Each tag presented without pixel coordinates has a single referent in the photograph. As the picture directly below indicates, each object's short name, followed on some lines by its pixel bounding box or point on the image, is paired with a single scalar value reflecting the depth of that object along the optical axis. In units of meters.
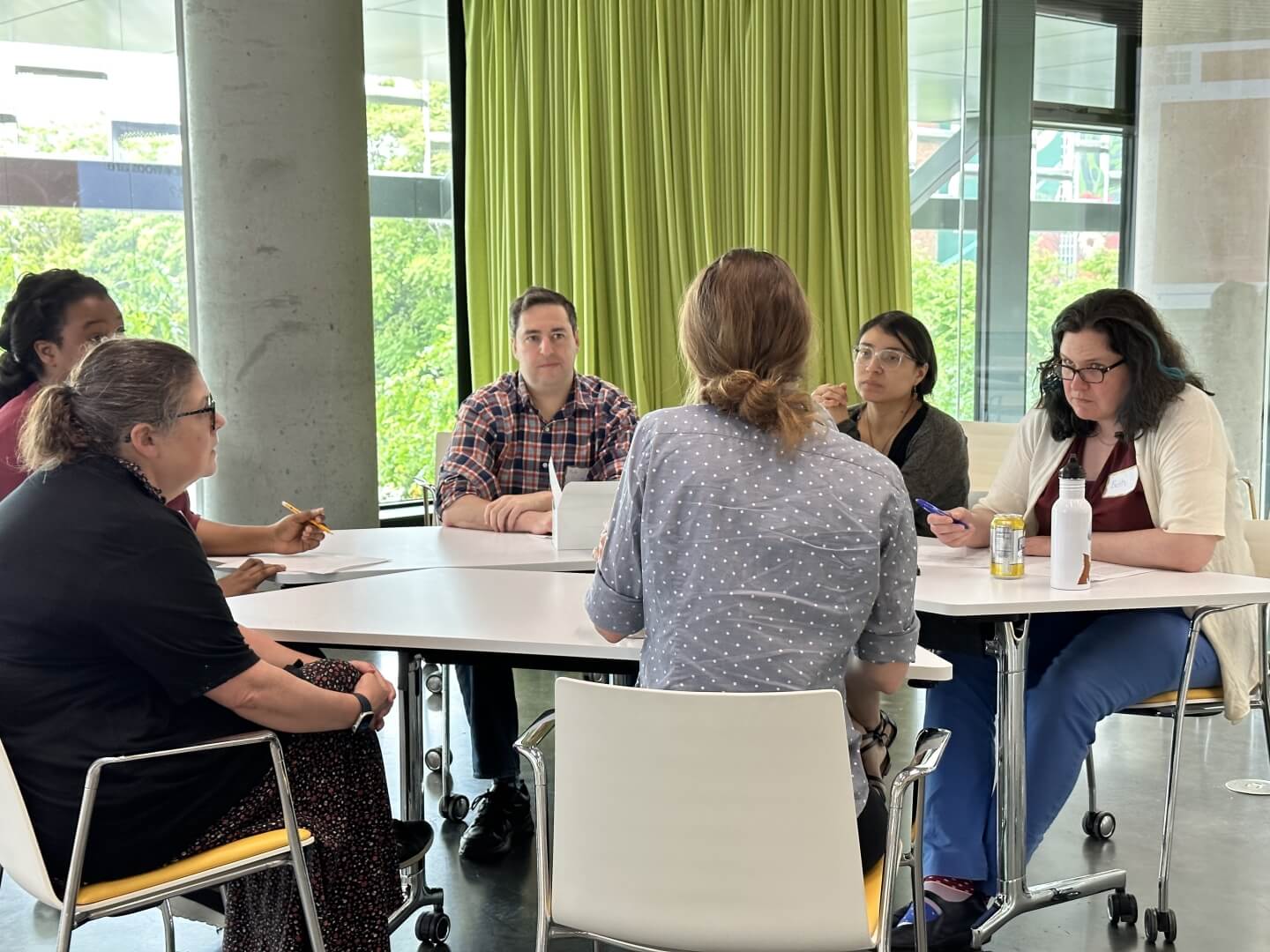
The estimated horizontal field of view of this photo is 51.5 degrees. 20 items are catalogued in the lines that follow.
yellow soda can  2.83
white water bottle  2.69
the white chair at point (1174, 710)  2.84
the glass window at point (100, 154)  5.91
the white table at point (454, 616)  2.33
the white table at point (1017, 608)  2.59
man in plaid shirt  3.86
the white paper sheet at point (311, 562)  3.14
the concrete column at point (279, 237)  5.33
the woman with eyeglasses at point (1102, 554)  2.89
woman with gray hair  1.99
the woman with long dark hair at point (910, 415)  3.75
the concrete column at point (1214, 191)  4.85
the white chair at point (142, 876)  1.91
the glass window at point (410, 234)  7.11
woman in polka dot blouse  1.92
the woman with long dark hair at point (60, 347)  3.30
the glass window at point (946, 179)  5.66
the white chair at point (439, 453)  4.84
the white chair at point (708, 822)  1.68
